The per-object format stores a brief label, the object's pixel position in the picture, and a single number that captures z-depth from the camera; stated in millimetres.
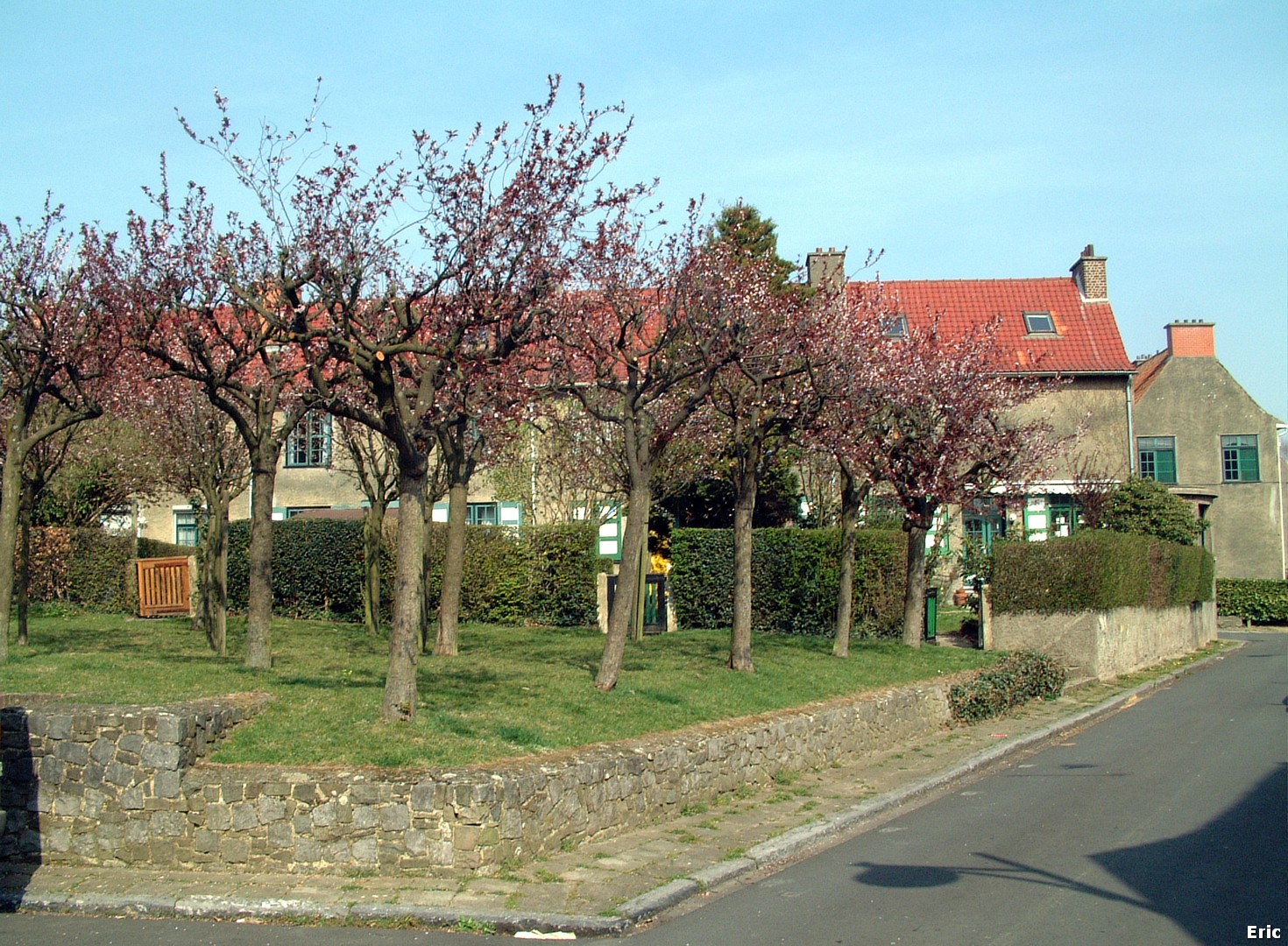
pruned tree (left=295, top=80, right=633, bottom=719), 10445
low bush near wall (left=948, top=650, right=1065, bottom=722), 16844
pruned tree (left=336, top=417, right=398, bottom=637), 20781
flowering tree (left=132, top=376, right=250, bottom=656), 18766
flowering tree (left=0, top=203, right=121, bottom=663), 13695
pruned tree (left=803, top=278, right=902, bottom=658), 16406
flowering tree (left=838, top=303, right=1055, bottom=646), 17844
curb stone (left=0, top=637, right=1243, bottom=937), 7344
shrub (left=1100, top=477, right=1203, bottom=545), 31031
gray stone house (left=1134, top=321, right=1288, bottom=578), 42625
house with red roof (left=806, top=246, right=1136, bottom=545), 34719
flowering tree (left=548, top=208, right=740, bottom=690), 13484
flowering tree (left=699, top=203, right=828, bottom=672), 15383
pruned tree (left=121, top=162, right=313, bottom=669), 12359
